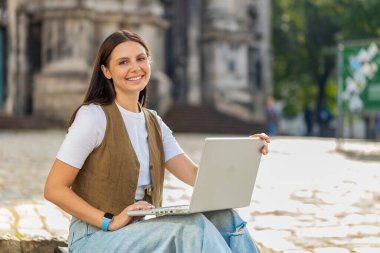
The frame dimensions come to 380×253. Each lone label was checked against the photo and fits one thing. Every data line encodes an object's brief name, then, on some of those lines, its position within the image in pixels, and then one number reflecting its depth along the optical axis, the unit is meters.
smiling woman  2.79
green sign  15.23
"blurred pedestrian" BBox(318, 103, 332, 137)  30.69
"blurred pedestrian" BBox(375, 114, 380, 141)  25.60
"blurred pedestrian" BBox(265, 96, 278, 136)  22.95
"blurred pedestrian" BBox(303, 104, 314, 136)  30.81
